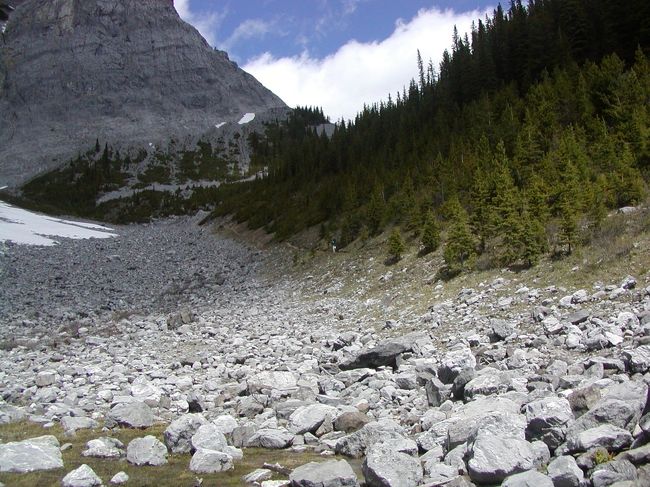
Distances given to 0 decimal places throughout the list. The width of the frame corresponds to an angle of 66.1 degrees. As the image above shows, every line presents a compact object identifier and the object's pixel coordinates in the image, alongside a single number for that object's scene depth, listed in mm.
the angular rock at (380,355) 12602
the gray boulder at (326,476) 6590
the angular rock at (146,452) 7953
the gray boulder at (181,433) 8531
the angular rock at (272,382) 11430
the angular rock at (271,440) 8680
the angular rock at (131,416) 9844
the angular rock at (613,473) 5379
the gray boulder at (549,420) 6742
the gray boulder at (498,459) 6203
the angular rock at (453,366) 10151
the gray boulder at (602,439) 6047
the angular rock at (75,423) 9609
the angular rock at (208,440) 8359
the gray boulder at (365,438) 8020
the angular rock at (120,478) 7152
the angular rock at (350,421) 9031
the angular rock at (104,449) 8250
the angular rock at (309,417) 9133
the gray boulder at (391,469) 6520
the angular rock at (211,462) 7668
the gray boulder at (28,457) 7586
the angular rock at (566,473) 5617
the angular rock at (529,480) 5607
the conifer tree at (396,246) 25484
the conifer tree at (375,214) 32812
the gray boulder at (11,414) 10242
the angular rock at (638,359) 8383
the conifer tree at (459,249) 20081
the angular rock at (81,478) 6969
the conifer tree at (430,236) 24156
